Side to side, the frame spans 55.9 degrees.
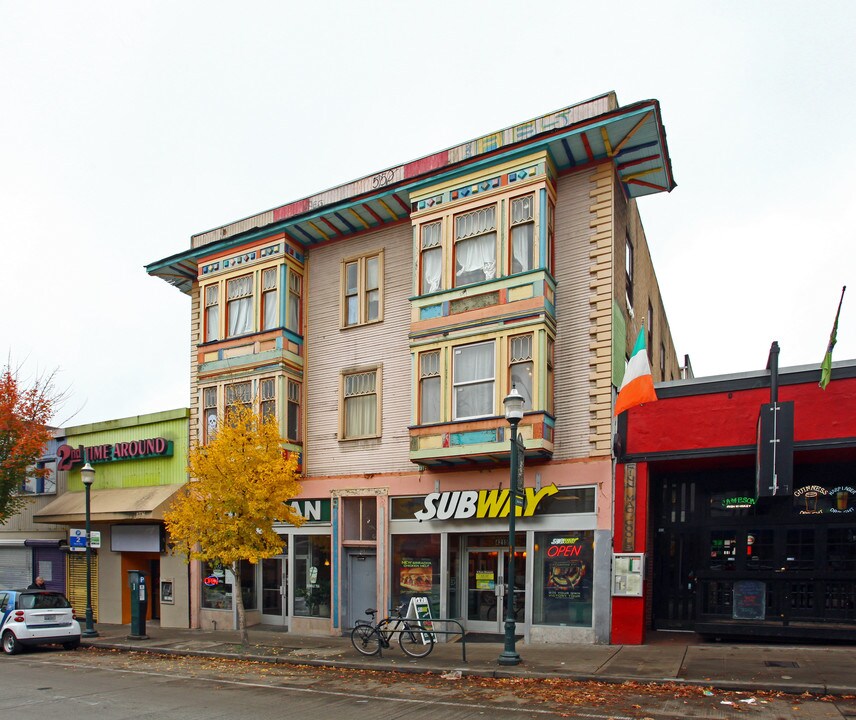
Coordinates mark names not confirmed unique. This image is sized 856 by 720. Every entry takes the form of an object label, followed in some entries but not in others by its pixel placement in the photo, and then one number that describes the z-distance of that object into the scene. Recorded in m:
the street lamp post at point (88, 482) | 21.70
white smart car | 18.30
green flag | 14.02
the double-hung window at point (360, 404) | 20.28
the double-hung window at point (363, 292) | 20.69
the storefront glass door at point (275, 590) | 21.09
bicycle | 15.55
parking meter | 20.23
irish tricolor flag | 15.41
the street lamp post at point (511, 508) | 14.04
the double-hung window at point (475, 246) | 18.19
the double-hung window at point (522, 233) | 17.56
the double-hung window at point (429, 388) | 18.44
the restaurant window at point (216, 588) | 21.91
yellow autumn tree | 17.53
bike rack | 14.23
